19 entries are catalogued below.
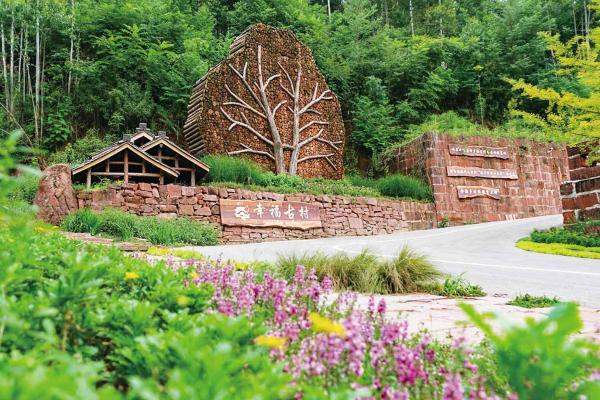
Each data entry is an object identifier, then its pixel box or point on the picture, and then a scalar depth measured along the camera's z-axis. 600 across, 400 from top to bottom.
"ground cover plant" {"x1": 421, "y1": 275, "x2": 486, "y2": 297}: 4.73
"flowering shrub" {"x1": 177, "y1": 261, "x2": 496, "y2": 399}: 1.61
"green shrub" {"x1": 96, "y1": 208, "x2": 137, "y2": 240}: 10.00
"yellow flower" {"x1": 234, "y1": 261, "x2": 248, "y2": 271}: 5.01
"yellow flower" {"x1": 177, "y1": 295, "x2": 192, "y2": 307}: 2.10
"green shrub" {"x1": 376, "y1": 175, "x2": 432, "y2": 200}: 16.70
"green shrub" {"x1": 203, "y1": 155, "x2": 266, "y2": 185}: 14.30
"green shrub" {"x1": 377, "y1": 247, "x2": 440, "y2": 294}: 4.93
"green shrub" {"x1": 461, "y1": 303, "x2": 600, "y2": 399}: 1.09
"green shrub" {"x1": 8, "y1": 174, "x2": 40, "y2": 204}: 12.34
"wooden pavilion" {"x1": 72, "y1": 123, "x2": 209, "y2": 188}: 12.80
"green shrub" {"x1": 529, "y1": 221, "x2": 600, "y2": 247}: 8.80
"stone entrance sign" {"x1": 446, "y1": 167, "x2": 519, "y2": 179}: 17.19
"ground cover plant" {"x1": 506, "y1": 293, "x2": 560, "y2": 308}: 4.04
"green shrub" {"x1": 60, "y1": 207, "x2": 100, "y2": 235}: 10.19
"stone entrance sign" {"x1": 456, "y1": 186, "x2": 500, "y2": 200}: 17.03
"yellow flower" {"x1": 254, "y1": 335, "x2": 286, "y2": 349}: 1.55
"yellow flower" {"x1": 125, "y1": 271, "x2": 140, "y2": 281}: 2.63
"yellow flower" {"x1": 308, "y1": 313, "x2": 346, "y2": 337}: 1.55
